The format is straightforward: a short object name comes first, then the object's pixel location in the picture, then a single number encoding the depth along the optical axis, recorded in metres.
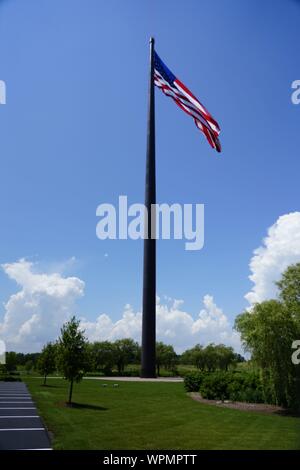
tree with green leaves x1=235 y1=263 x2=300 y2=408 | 19.02
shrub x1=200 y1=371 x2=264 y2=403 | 22.10
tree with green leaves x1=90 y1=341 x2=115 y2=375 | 68.88
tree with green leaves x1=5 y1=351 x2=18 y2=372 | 58.83
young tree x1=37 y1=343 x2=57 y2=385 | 32.28
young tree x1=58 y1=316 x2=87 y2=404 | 20.53
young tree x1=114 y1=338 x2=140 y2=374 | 71.75
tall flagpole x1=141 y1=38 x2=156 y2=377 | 29.95
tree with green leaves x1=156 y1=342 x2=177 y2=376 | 69.62
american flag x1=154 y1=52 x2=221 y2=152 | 26.38
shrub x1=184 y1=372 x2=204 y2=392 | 28.38
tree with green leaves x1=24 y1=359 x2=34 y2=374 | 62.75
